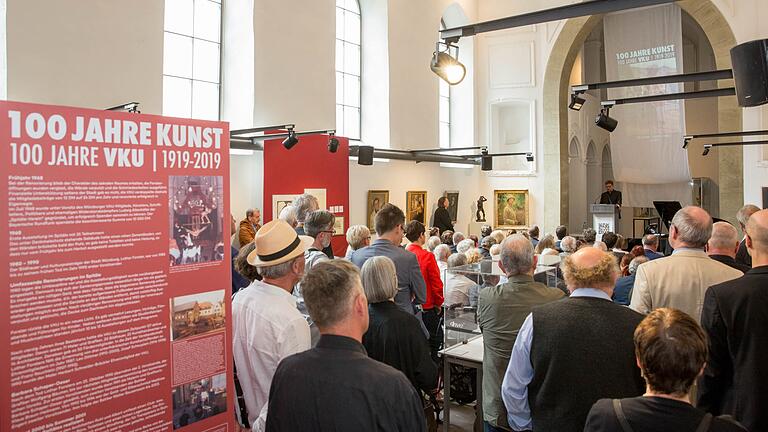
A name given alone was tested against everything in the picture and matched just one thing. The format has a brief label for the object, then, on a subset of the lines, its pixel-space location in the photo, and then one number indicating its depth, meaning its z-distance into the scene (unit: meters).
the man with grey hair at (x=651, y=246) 6.66
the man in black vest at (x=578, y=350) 2.45
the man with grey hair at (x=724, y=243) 3.69
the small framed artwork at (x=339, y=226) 10.98
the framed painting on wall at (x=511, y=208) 16.42
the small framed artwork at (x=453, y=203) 15.58
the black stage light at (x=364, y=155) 11.59
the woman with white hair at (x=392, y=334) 3.13
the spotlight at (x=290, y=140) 8.91
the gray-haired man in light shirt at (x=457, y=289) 4.55
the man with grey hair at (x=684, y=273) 3.30
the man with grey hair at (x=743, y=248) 5.43
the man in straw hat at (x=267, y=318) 2.77
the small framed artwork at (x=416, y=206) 14.17
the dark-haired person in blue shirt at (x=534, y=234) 9.97
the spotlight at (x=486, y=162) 14.29
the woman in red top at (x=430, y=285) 5.69
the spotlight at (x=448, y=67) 4.92
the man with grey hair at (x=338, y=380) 1.88
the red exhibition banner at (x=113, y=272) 2.04
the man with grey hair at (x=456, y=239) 8.76
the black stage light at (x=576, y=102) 8.53
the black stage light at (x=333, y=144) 10.52
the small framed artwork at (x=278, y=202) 9.66
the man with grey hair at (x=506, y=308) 3.21
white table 4.01
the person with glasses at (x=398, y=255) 4.77
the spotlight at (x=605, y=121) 9.13
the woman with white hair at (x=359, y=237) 5.60
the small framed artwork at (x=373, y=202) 12.93
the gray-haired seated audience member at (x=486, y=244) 7.86
